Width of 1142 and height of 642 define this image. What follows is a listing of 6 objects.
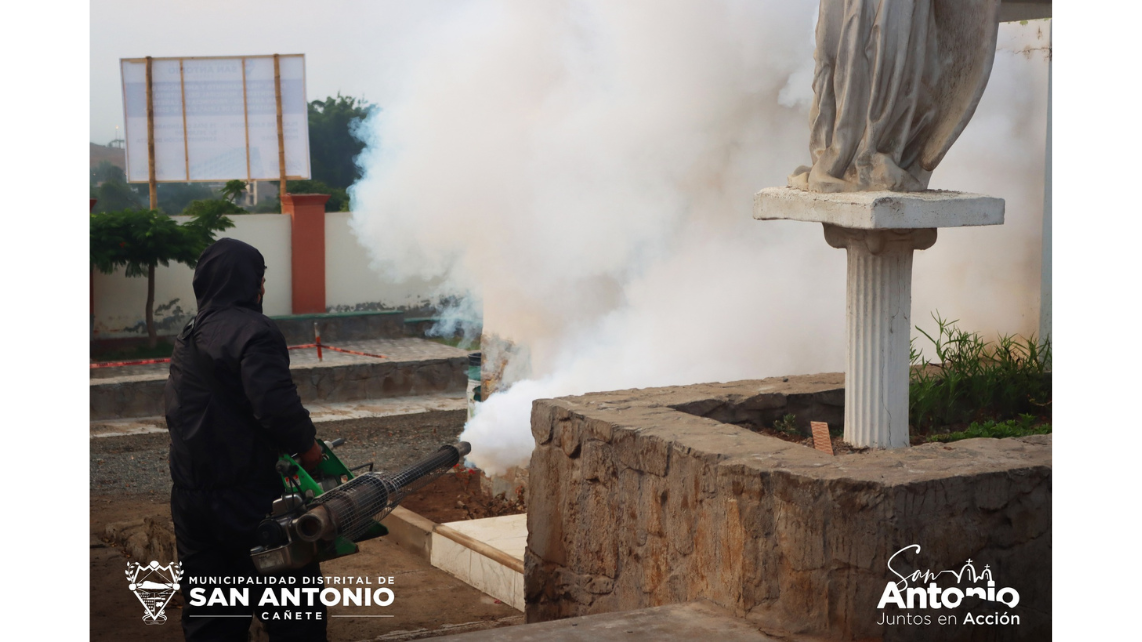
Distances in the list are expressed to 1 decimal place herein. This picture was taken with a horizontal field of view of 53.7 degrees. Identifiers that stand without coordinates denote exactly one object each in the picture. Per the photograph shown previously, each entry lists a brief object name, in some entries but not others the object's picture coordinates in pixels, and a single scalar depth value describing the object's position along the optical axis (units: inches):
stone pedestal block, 159.6
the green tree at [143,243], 484.4
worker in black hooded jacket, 135.8
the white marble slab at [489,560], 220.5
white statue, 156.3
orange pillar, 528.4
